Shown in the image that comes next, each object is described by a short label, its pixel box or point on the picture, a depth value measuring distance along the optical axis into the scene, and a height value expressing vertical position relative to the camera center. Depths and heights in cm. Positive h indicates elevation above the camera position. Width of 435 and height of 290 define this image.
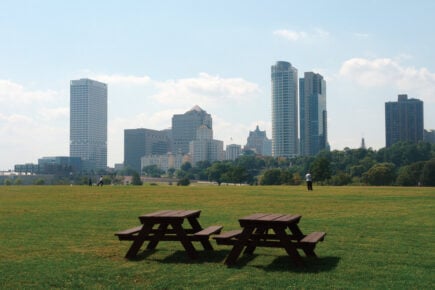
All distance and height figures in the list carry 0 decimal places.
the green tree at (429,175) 10212 -70
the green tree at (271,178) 12381 -148
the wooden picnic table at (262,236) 1094 -136
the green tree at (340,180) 10728 -168
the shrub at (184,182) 13908 -263
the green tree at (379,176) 10519 -92
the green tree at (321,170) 8938 +21
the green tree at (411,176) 10875 -94
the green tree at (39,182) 16819 -315
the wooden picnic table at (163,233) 1184 -134
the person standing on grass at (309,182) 4134 -79
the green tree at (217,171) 14944 +12
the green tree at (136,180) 16712 -257
